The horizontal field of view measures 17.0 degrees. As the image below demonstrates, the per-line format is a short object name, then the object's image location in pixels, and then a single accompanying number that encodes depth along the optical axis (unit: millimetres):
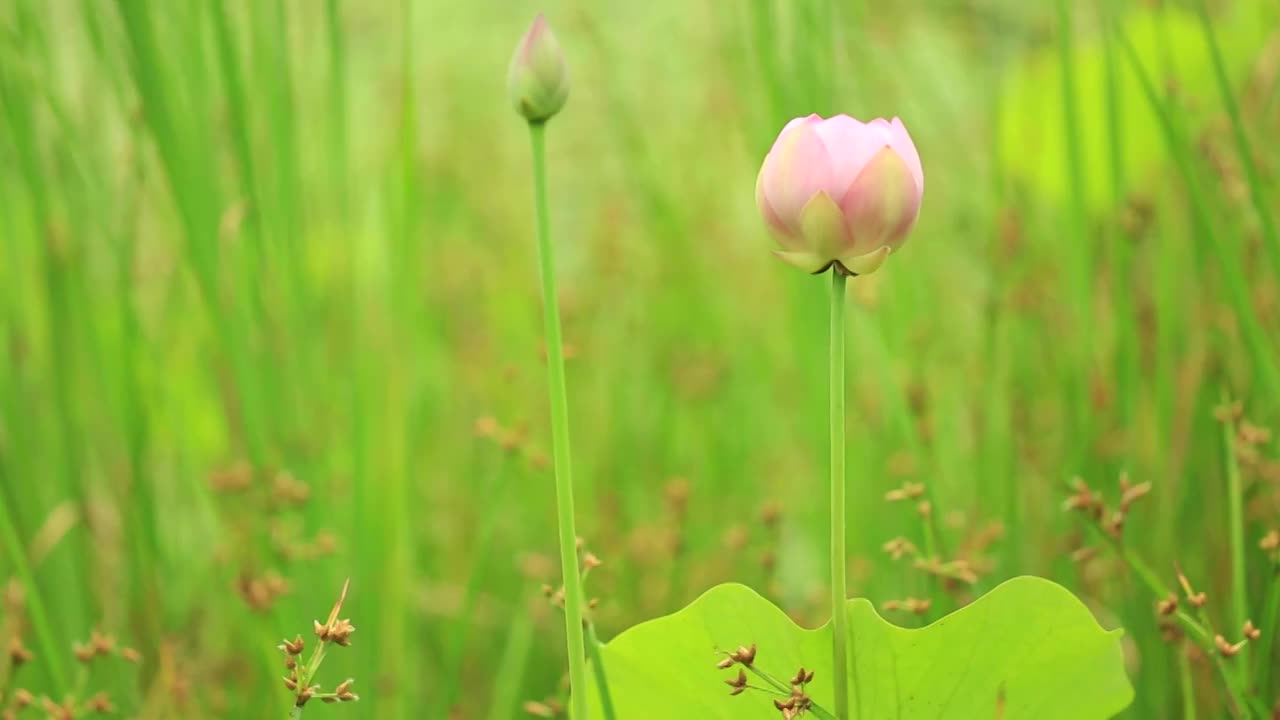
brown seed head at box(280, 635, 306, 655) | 2101
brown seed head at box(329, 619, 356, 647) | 2089
